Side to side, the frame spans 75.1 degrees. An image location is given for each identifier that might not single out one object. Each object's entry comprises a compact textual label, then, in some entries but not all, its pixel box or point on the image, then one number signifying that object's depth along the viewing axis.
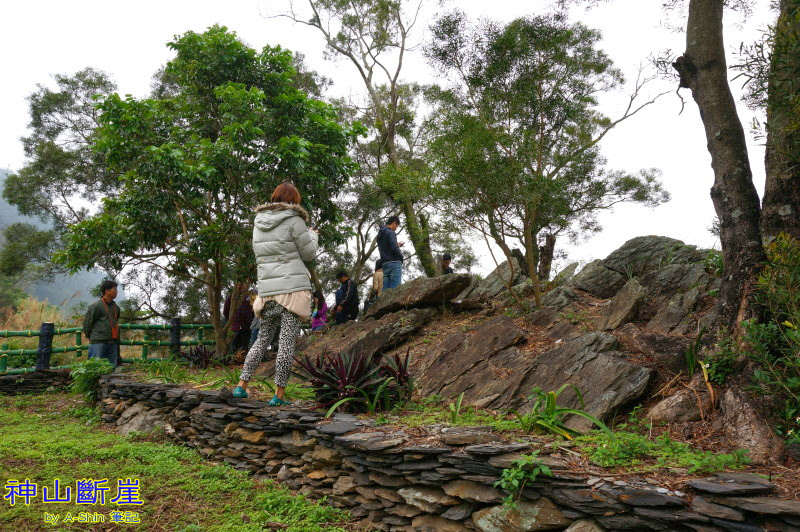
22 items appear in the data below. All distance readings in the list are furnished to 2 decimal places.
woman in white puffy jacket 4.76
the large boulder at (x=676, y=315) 5.09
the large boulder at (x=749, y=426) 3.12
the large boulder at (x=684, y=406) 3.70
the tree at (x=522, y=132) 6.63
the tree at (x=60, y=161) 13.95
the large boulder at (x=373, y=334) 7.12
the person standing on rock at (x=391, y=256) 9.11
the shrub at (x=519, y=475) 2.82
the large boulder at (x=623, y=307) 5.49
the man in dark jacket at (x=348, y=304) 9.16
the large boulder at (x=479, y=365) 4.82
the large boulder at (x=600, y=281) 7.32
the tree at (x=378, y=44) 15.18
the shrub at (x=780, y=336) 3.24
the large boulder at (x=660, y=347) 4.29
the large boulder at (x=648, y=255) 6.93
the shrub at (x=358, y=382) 4.71
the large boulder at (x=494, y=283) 9.66
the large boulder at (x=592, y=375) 3.96
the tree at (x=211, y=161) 7.80
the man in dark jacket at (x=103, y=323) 7.98
